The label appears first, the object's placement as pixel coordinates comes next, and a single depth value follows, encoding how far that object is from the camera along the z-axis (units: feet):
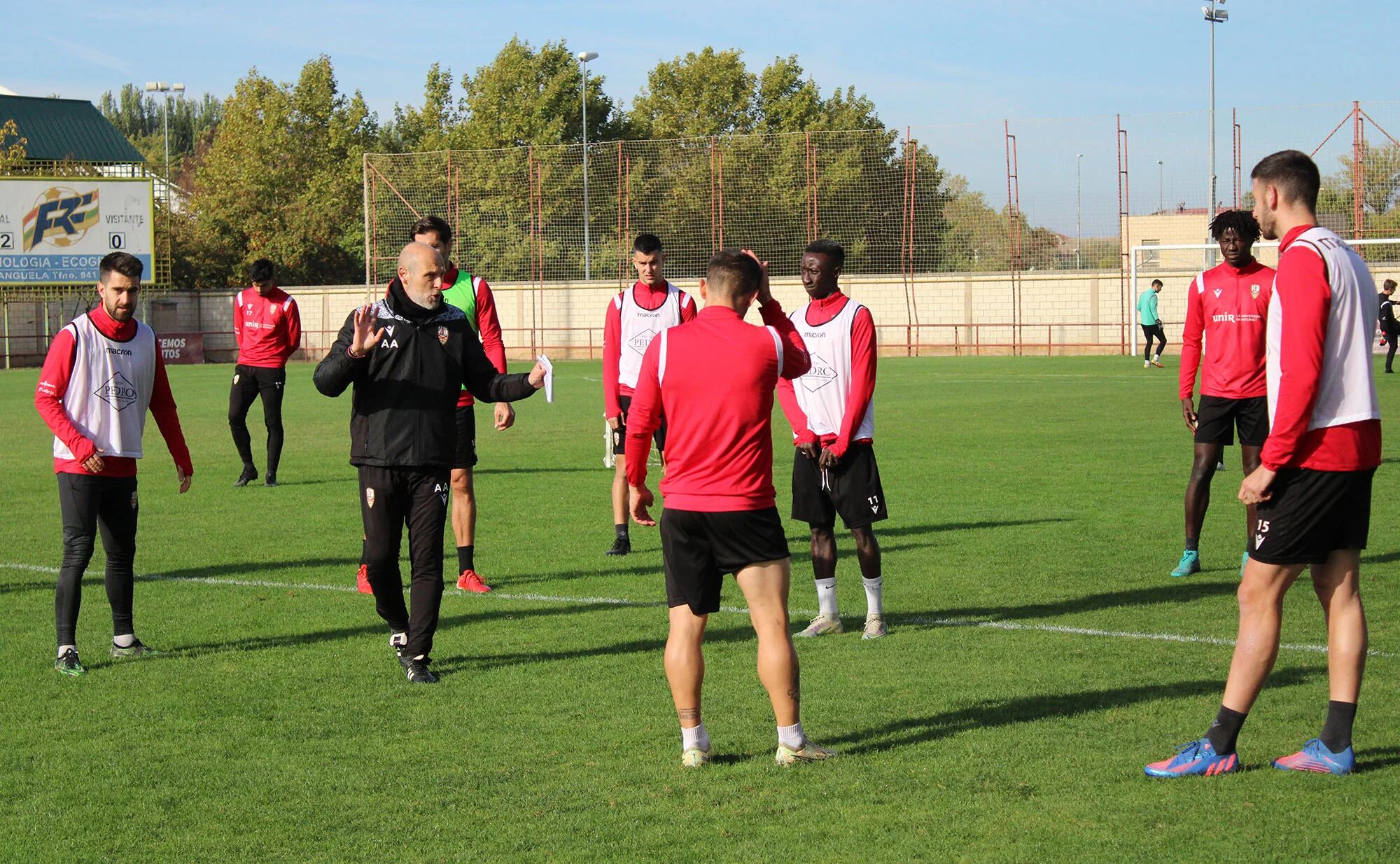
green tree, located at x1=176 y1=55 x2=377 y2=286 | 210.59
